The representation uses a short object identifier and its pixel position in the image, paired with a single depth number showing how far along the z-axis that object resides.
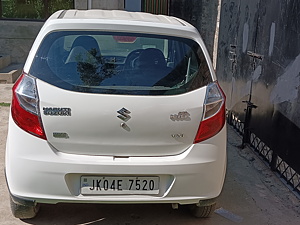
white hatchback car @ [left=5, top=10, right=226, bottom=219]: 2.61
